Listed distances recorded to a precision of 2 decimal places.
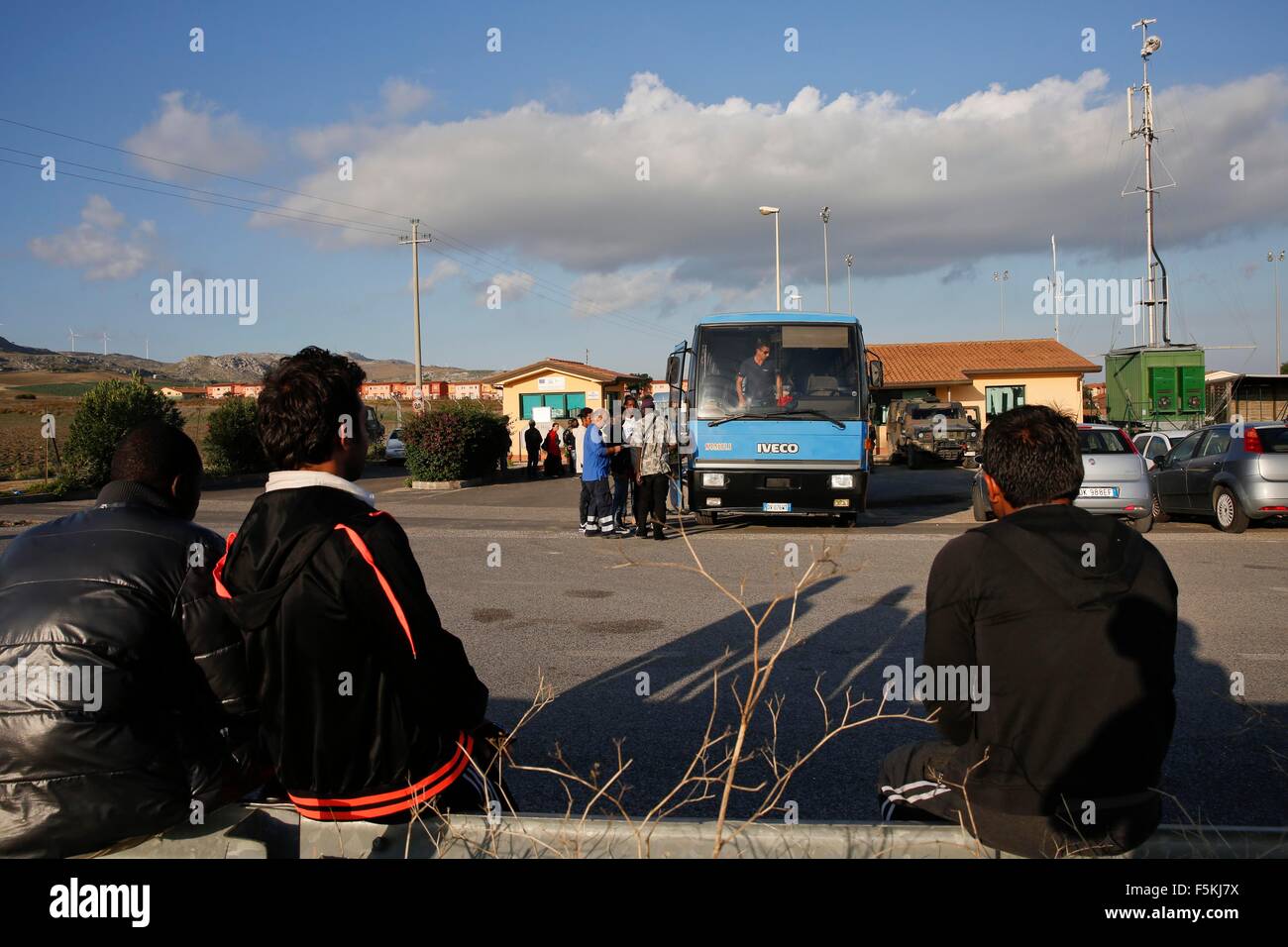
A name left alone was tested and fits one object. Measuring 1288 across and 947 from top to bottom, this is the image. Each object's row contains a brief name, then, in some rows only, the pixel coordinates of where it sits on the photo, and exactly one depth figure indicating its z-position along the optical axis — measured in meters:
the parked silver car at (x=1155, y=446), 18.46
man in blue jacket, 13.60
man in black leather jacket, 2.36
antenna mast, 40.16
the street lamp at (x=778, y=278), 30.64
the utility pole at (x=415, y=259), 38.94
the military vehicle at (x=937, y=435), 31.53
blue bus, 13.91
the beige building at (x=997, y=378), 43.25
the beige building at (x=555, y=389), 38.16
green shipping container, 31.61
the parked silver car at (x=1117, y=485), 13.88
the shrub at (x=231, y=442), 30.03
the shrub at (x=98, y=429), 24.61
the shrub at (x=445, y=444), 25.69
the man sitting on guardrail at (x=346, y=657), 2.32
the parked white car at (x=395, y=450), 42.00
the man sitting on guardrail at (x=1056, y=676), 2.38
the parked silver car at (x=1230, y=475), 13.23
